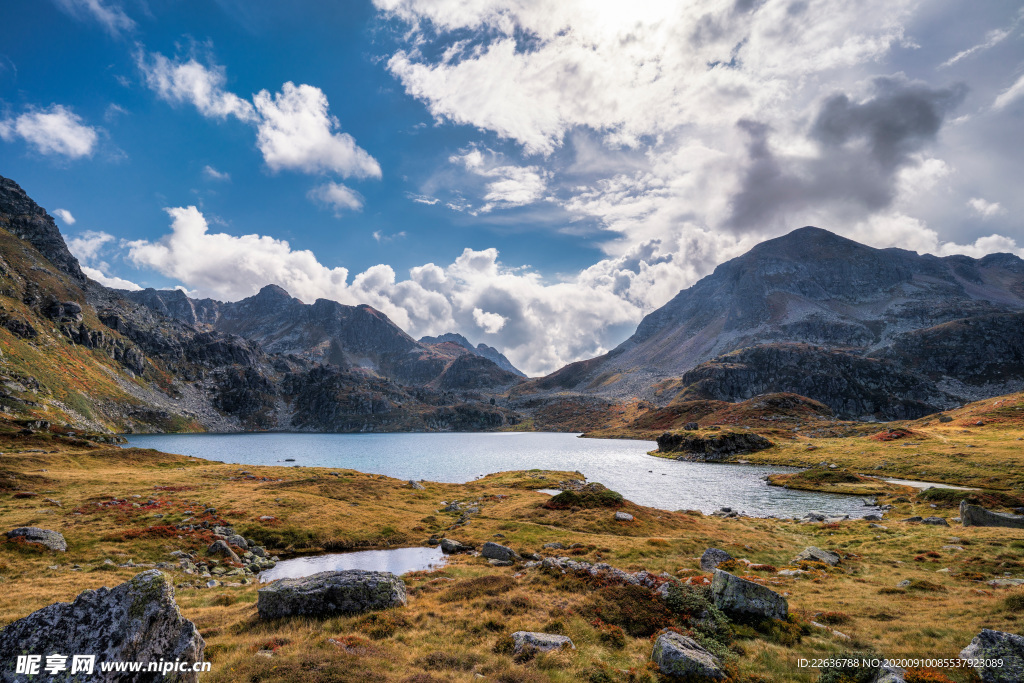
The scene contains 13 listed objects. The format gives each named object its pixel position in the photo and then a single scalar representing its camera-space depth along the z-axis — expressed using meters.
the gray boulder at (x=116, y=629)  10.24
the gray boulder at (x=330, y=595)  19.72
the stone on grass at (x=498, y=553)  33.78
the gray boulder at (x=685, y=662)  14.59
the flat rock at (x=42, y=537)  30.30
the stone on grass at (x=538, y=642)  16.17
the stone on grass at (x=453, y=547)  37.94
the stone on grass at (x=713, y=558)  31.19
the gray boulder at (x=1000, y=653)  12.58
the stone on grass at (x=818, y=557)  33.09
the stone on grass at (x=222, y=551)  34.47
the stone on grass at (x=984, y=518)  39.64
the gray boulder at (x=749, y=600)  19.39
